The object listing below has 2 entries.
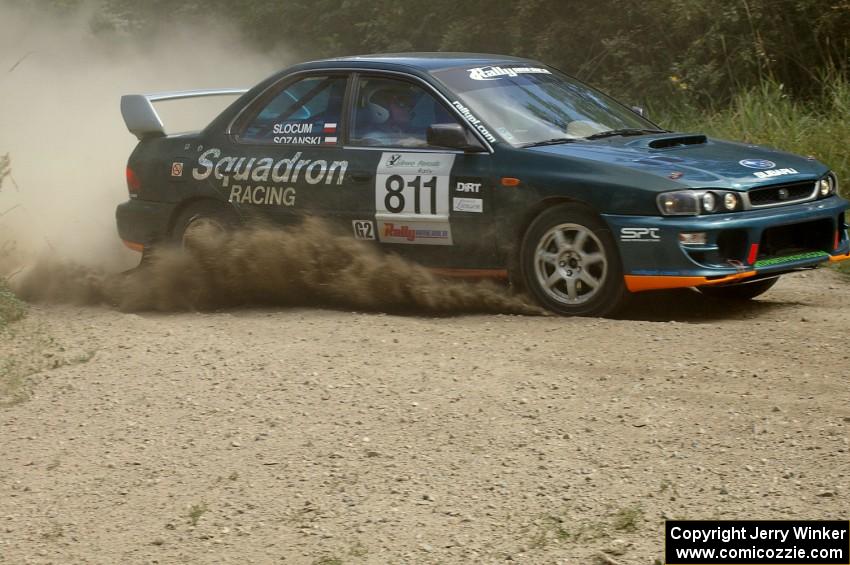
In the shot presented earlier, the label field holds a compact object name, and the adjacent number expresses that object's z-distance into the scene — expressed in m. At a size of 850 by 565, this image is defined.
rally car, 13.73
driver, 15.74
